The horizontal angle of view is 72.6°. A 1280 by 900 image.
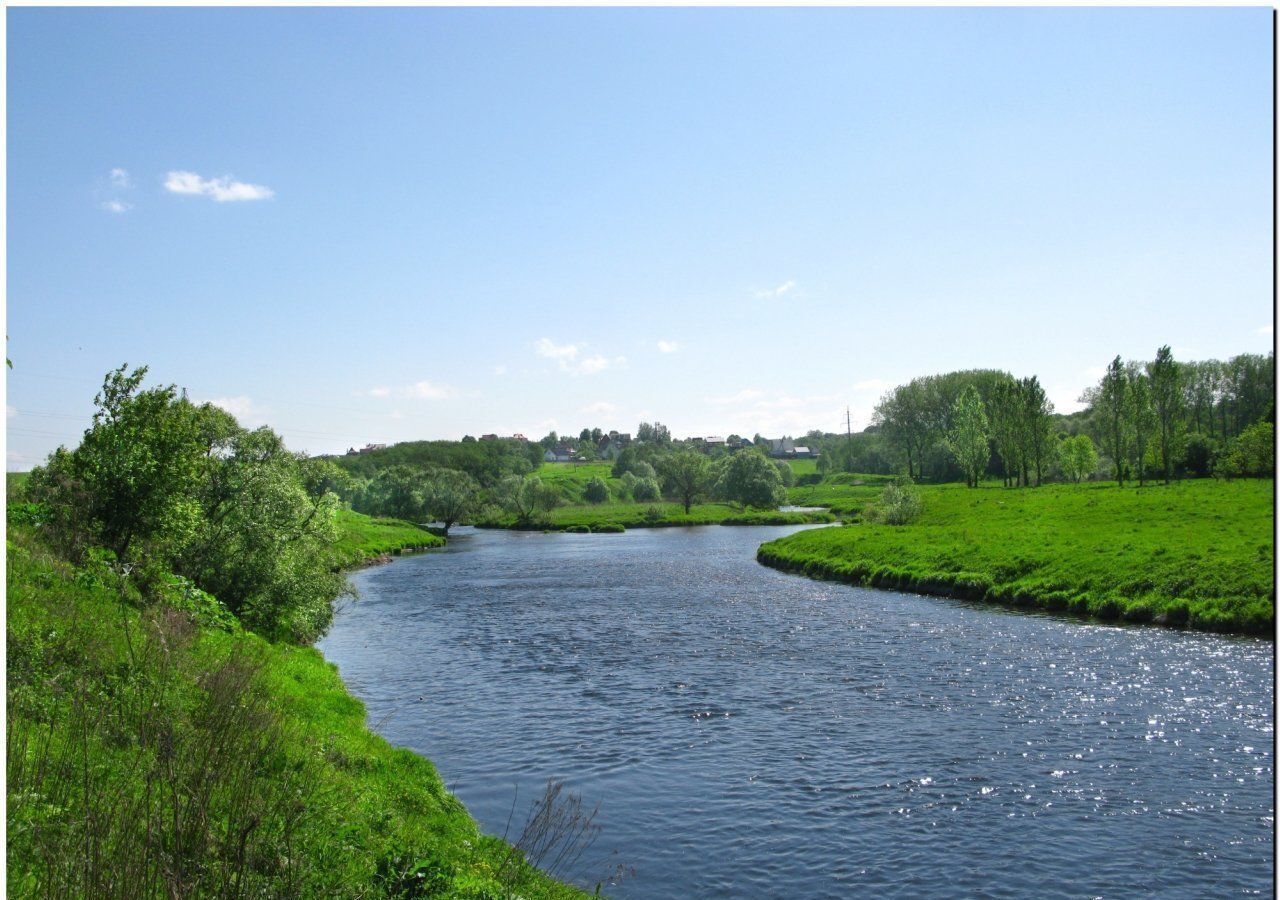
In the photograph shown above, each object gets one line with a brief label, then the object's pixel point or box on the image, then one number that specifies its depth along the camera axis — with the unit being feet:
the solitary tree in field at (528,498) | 427.00
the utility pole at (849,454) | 625.70
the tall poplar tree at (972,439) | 393.48
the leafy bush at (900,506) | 244.42
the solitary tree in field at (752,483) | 431.43
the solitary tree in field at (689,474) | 466.29
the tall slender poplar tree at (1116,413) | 302.66
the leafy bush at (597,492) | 547.90
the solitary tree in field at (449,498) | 403.34
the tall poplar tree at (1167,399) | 279.59
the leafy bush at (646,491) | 518.54
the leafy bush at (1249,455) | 180.86
